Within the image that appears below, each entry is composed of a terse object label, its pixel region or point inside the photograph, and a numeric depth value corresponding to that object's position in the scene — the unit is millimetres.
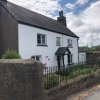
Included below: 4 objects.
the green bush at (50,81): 4916
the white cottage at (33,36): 8962
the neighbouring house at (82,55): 17292
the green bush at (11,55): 7112
